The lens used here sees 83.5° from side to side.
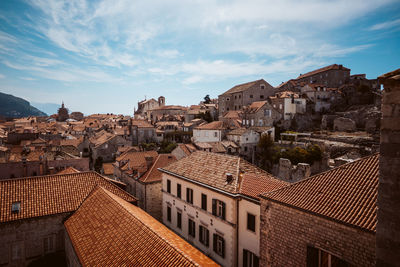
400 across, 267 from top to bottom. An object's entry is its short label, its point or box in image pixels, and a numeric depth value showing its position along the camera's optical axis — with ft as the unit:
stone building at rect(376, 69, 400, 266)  12.93
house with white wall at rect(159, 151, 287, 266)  45.88
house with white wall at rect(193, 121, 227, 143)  159.65
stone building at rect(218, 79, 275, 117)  216.54
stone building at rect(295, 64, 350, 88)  223.30
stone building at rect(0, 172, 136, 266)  46.57
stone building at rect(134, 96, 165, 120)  361.59
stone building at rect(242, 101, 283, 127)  173.06
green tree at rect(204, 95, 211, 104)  333.37
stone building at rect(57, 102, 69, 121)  365.49
